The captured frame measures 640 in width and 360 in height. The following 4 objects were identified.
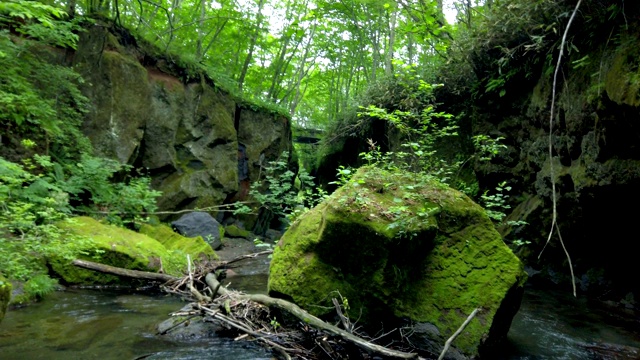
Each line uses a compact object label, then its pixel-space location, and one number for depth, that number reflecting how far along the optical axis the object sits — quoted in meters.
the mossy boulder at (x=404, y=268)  4.06
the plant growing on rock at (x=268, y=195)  14.45
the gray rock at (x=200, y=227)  11.20
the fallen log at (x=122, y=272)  6.27
